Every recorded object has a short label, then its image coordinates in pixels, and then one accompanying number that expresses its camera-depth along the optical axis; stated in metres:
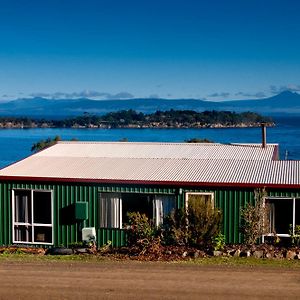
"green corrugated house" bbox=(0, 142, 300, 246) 19.50
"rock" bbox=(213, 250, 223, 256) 17.58
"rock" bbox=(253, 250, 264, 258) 17.34
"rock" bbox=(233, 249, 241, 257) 17.58
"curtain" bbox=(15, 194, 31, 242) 20.72
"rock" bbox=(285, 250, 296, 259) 17.18
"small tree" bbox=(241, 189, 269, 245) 18.84
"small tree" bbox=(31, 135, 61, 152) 69.06
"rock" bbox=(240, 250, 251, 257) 17.48
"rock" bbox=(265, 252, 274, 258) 17.28
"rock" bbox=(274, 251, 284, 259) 17.28
